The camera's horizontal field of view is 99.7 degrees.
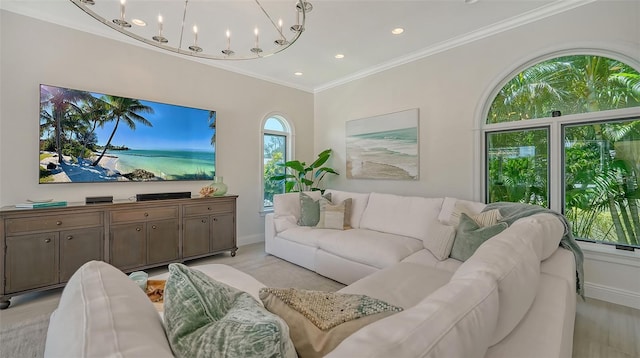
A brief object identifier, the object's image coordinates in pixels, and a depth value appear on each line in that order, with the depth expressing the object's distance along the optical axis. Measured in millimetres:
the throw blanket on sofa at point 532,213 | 1844
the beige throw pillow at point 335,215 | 3586
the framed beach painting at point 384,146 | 3984
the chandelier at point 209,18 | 2668
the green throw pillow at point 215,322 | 621
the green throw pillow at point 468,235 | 2219
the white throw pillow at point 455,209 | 2686
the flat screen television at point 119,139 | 2896
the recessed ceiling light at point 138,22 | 2943
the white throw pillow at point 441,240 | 2434
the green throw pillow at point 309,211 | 3801
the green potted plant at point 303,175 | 4680
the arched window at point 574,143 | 2580
